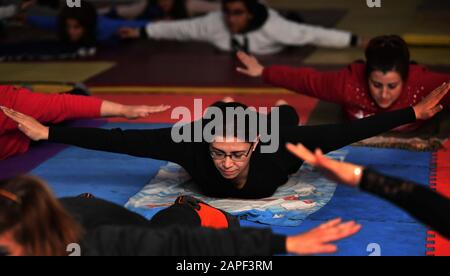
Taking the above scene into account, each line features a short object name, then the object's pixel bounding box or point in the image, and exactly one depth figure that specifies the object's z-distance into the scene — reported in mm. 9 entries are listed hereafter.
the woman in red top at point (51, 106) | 6195
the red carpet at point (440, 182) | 4885
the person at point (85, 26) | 10164
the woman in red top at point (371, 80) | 6586
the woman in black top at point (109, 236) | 3316
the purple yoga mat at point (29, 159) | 6277
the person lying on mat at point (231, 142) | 5270
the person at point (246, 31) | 9750
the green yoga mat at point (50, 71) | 8922
